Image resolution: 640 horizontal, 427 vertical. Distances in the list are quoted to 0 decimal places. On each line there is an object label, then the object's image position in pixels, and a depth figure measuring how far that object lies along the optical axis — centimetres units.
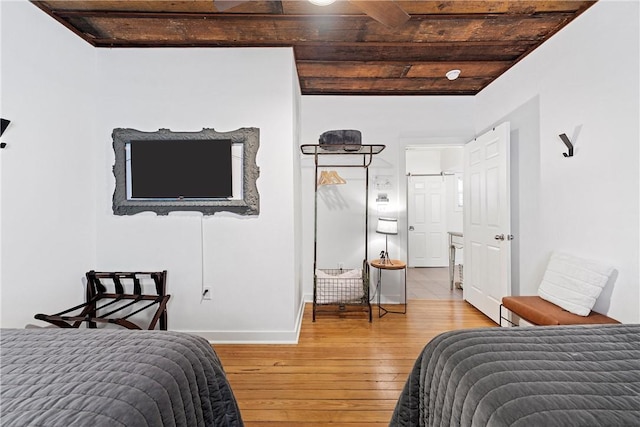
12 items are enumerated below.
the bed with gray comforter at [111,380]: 74
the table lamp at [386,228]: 324
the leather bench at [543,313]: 185
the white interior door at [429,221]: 589
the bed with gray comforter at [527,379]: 76
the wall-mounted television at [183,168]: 247
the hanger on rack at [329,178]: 343
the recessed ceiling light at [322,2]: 152
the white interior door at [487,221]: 278
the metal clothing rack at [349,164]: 307
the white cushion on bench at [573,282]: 185
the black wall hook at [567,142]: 212
